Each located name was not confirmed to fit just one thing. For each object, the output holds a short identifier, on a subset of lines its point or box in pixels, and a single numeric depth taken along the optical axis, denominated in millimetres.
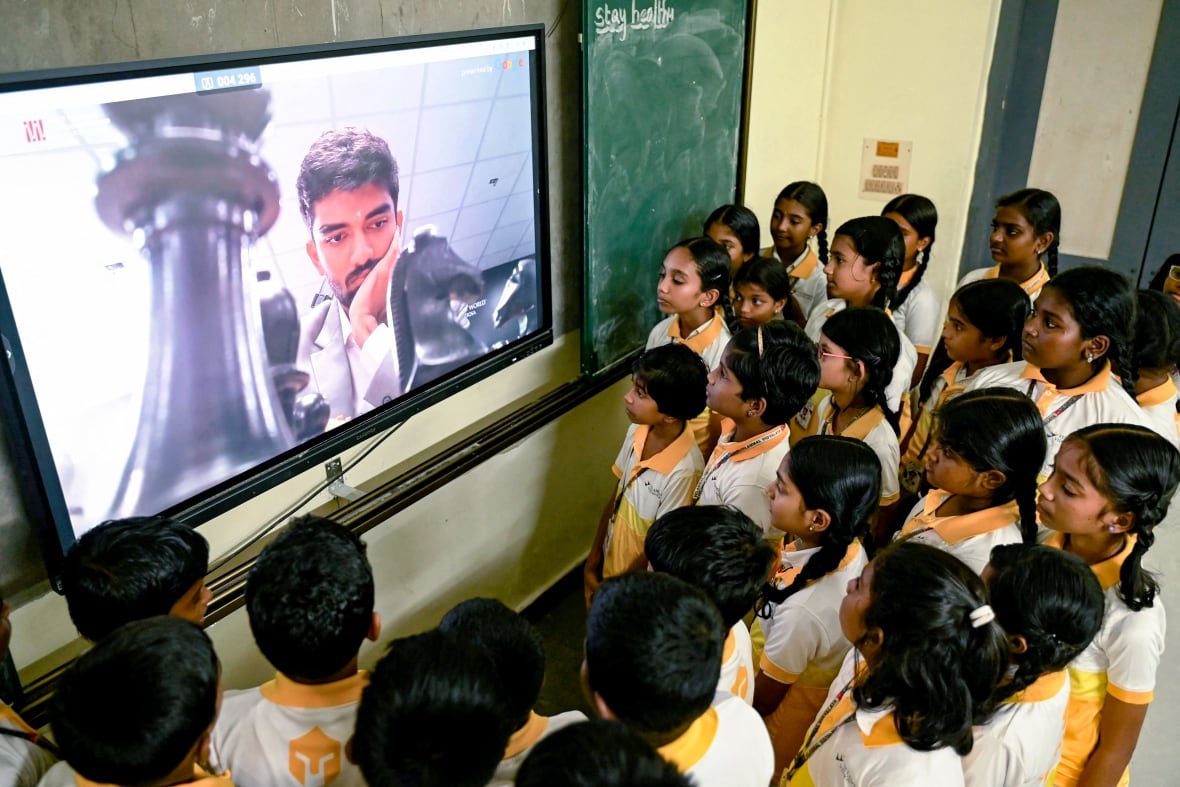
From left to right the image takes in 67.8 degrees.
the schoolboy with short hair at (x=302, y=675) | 1332
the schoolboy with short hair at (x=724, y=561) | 1521
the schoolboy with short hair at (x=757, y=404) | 2172
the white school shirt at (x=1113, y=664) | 1726
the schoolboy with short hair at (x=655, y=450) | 2254
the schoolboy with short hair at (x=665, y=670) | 1192
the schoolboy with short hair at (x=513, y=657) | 1361
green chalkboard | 2748
